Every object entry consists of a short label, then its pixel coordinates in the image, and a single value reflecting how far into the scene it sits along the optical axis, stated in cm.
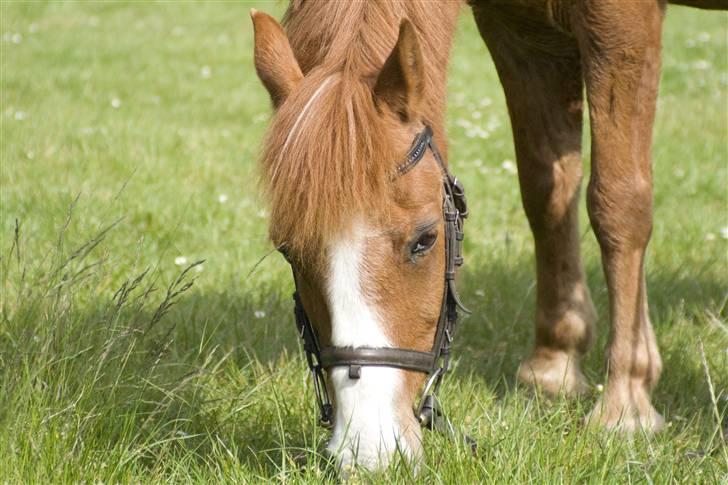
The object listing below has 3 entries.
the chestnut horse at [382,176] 496
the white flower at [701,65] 2005
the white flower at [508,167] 1389
